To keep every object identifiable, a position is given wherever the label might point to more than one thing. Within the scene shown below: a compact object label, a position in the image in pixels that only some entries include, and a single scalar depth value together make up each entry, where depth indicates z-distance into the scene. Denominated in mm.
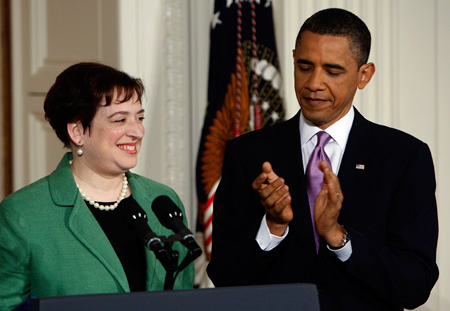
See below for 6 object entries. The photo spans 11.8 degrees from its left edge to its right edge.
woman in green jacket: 4200
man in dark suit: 4146
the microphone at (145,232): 3881
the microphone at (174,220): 3902
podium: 3732
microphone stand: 3881
